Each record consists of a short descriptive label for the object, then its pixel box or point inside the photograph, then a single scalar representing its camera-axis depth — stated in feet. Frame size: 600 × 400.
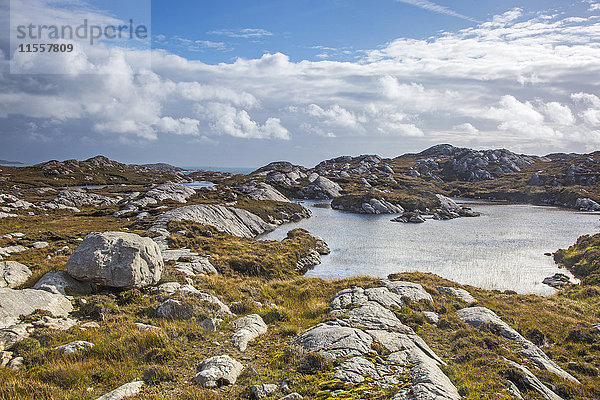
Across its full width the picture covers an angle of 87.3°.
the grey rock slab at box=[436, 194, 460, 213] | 334.85
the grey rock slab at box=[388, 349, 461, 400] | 31.67
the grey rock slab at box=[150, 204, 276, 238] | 191.44
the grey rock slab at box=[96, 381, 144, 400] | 29.15
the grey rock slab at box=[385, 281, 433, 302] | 77.83
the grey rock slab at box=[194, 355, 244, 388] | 33.09
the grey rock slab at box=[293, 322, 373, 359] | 40.93
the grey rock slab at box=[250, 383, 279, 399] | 31.42
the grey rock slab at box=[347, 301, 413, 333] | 54.08
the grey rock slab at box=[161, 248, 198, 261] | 105.79
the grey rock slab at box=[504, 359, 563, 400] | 39.70
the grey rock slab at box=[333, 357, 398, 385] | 35.24
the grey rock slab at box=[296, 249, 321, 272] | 145.97
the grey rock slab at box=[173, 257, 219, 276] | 93.24
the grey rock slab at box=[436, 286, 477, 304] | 85.52
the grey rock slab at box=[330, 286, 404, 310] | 70.54
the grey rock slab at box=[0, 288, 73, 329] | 41.86
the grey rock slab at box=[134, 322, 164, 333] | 42.59
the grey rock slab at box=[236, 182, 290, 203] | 349.41
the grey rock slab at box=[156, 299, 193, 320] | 50.60
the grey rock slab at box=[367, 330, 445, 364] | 44.78
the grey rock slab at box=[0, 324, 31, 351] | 36.58
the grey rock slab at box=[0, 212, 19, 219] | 204.09
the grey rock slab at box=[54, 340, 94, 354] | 36.29
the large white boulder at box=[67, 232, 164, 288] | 56.65
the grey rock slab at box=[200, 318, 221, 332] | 47.80
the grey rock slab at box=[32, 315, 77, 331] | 42.24
